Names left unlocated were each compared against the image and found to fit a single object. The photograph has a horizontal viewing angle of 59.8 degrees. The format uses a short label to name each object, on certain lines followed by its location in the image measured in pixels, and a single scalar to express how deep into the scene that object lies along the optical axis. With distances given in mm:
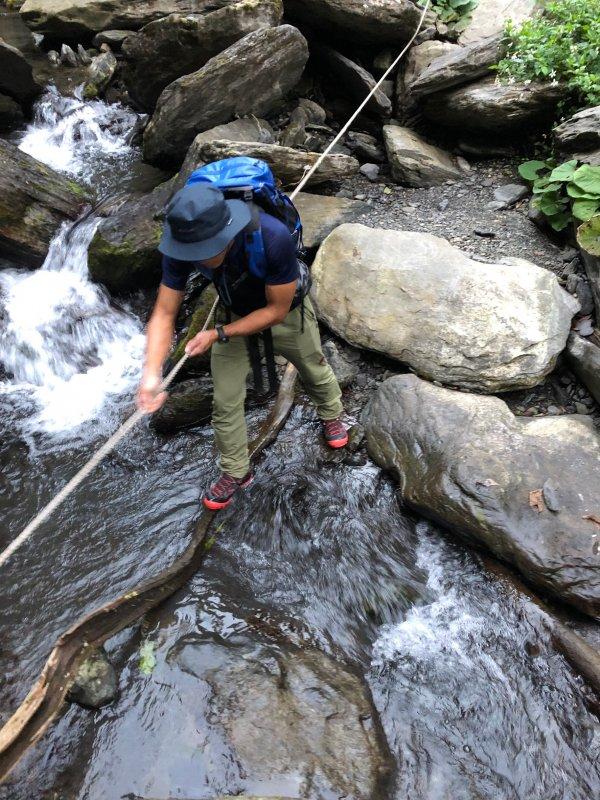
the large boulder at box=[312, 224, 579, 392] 5098
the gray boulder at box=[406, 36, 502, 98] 7180
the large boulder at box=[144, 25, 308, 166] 7520
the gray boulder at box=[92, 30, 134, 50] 11727
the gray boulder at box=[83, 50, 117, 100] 11117
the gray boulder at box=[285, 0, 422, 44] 8234
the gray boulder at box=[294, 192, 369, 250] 6637
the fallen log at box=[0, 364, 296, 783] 3188
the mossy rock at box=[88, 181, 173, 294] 6836
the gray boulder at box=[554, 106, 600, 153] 5926
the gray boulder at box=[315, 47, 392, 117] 8328
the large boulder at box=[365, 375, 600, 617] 3936
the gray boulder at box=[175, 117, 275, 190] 6984
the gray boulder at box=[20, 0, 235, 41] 11602
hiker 3014
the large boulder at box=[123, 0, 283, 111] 8133
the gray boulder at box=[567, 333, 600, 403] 4879
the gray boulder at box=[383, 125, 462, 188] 7492
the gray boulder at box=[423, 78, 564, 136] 6766
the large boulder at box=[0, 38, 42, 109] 9614
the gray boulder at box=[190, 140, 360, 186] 6696
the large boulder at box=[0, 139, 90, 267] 7398
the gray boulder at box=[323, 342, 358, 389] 5746
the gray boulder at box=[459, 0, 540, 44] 8859
